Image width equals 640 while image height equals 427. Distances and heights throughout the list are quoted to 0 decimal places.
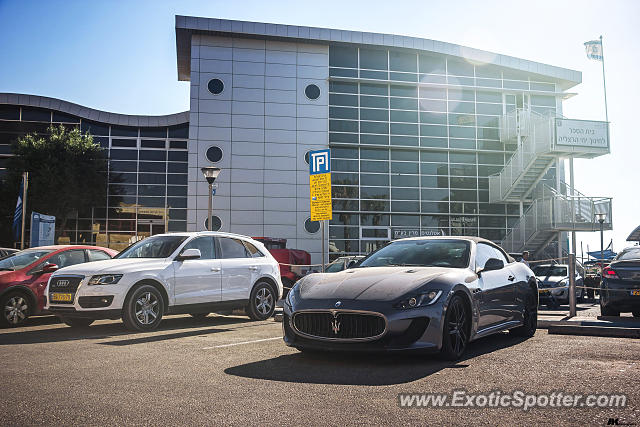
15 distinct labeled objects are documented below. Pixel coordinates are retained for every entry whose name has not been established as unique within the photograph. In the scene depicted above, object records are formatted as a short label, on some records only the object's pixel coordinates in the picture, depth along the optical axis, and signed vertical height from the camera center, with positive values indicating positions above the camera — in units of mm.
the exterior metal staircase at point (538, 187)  29969 +3220
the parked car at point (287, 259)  20138 -389
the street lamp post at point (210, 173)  16797 +1940
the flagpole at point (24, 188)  23855 +2213
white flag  33500 +10343
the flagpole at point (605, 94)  33750 +8137
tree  35188 +4126
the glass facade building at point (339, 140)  32625 +5761
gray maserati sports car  6191 -554
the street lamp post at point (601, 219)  29109 +1278
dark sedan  11664 -733
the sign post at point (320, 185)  15073 +1468
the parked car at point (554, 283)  18922 -1083
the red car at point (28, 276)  11227 -510
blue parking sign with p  15086 +2012
